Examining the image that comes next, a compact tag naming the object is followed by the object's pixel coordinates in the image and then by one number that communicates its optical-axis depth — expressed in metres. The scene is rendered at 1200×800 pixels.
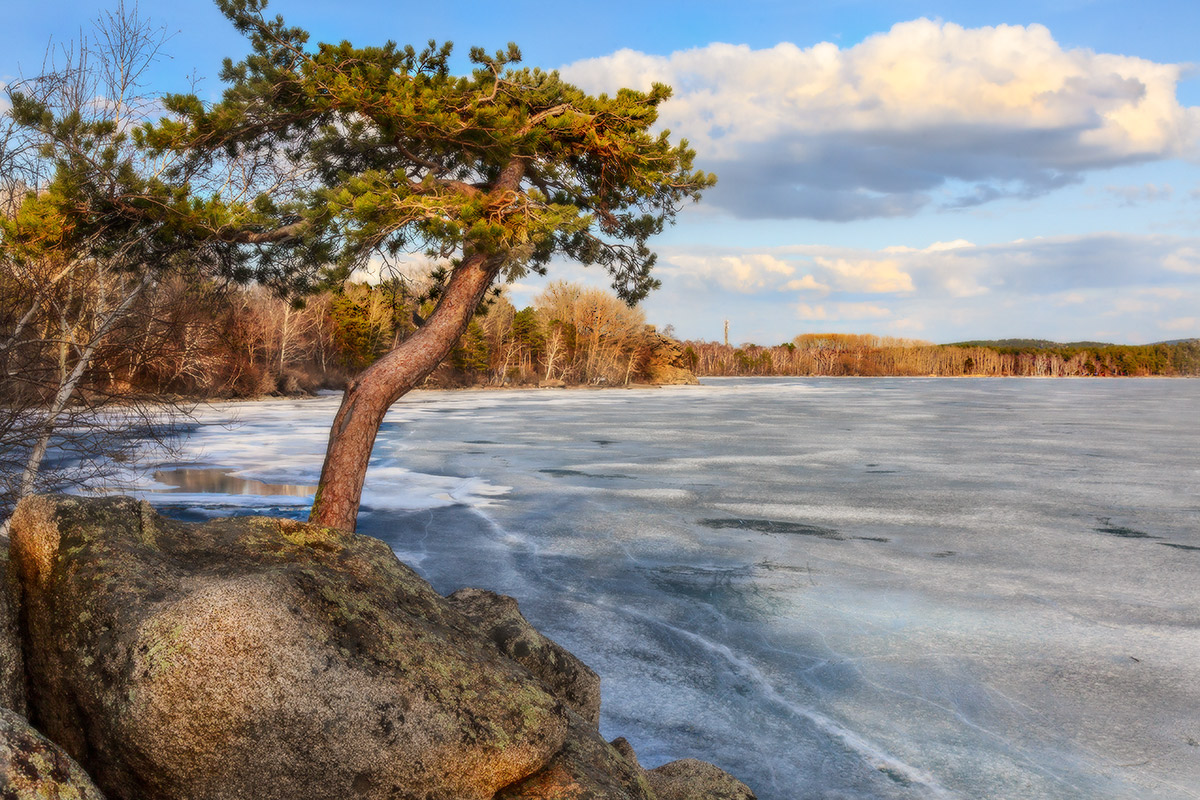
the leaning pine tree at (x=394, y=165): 7.04
